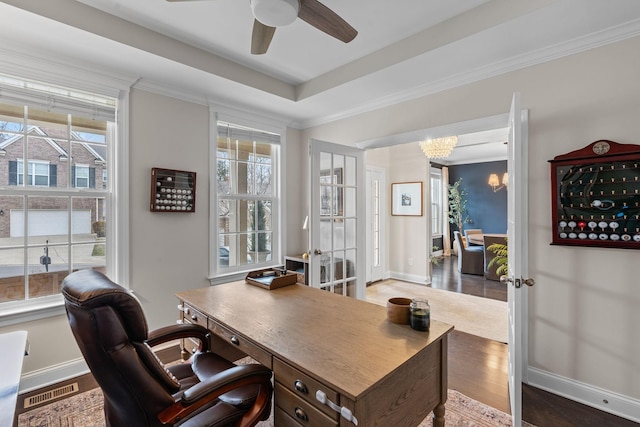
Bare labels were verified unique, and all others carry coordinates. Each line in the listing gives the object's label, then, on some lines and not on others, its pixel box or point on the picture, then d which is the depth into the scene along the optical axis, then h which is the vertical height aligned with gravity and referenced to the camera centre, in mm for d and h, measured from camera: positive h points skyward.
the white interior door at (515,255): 1753 -272
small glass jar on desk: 1423 -496
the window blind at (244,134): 3380 +975
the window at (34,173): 2254 +332
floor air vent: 2090 -1318
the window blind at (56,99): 2178 +916
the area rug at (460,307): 3373 -1289
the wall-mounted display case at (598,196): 1932 +117
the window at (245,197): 3420 +212
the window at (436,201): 7984 +353
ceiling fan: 1519 +1098
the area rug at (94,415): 1871 -1314
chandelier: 4680 +1076
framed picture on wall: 5641 +296
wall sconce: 7273 +767
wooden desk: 1062 -575
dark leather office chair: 983 -551
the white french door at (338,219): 3193 -59
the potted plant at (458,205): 8289 +236
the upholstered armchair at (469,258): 5977 -924
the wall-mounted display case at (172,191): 2794 +239
